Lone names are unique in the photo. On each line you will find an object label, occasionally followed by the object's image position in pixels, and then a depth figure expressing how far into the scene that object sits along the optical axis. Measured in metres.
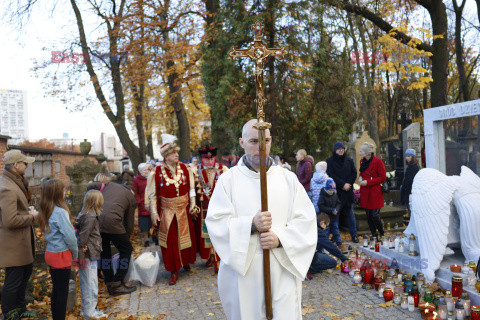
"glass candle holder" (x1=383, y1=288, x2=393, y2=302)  4.65
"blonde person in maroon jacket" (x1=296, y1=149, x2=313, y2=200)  8.51
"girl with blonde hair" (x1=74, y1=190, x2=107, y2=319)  4.53
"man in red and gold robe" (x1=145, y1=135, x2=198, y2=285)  5.96
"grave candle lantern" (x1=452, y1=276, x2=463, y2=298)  4.18
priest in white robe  2.62
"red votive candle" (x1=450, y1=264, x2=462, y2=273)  4.49
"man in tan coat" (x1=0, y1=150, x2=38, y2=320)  3.98
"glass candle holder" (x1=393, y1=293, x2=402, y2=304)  4.60
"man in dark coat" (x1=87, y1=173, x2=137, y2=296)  5.48
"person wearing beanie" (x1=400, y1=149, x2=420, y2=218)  7.89
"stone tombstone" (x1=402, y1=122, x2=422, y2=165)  13.02
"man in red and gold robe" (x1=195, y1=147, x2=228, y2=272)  6.60
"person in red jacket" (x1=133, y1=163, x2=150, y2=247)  8.59
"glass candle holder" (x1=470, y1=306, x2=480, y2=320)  3.76
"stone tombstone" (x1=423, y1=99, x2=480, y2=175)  5.21
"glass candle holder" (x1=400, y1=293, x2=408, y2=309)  4.43
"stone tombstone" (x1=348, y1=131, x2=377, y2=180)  14.77
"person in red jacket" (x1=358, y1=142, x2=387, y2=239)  7.17
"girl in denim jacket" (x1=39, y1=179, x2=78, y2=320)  3.95
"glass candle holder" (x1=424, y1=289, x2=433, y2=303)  4.30
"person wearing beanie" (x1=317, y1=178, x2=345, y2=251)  6.86
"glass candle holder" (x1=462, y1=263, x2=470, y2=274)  4.44
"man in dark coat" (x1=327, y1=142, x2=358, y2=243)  7.55
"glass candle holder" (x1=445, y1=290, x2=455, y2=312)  4.02
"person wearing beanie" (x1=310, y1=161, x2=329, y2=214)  7.03
